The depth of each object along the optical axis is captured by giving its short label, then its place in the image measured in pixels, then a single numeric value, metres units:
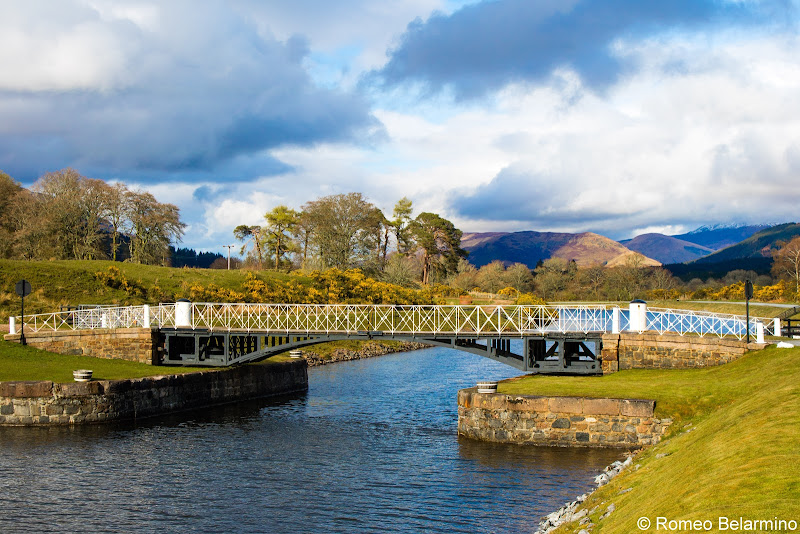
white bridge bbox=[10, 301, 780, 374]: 35.50
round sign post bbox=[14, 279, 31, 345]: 42.77
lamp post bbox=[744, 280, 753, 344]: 31.91
